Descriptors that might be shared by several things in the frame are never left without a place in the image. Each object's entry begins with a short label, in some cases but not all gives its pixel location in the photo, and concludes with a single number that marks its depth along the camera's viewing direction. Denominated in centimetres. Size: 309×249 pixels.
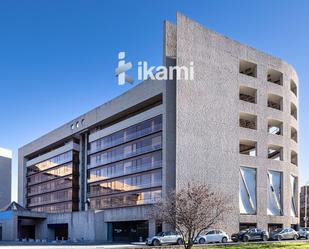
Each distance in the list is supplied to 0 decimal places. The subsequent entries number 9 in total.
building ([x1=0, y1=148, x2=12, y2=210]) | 7297
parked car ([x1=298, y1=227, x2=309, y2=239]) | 3522
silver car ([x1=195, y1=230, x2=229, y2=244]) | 3079
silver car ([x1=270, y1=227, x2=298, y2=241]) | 3258
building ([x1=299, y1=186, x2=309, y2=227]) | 7016
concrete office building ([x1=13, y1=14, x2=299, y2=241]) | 3672
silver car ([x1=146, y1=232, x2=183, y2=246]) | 2989
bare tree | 2169
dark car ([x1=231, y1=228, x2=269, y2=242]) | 3186
